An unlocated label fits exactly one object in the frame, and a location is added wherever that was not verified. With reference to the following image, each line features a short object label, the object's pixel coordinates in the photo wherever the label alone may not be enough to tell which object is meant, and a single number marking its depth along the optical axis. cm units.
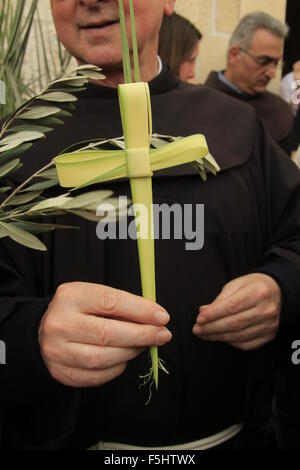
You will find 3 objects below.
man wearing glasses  209
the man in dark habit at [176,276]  90
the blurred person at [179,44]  182
